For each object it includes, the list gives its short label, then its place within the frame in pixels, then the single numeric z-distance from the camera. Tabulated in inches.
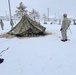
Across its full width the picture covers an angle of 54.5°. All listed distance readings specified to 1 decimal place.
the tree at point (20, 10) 864.0
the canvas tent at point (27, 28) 230.3
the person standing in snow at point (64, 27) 182.3
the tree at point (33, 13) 1205.2
